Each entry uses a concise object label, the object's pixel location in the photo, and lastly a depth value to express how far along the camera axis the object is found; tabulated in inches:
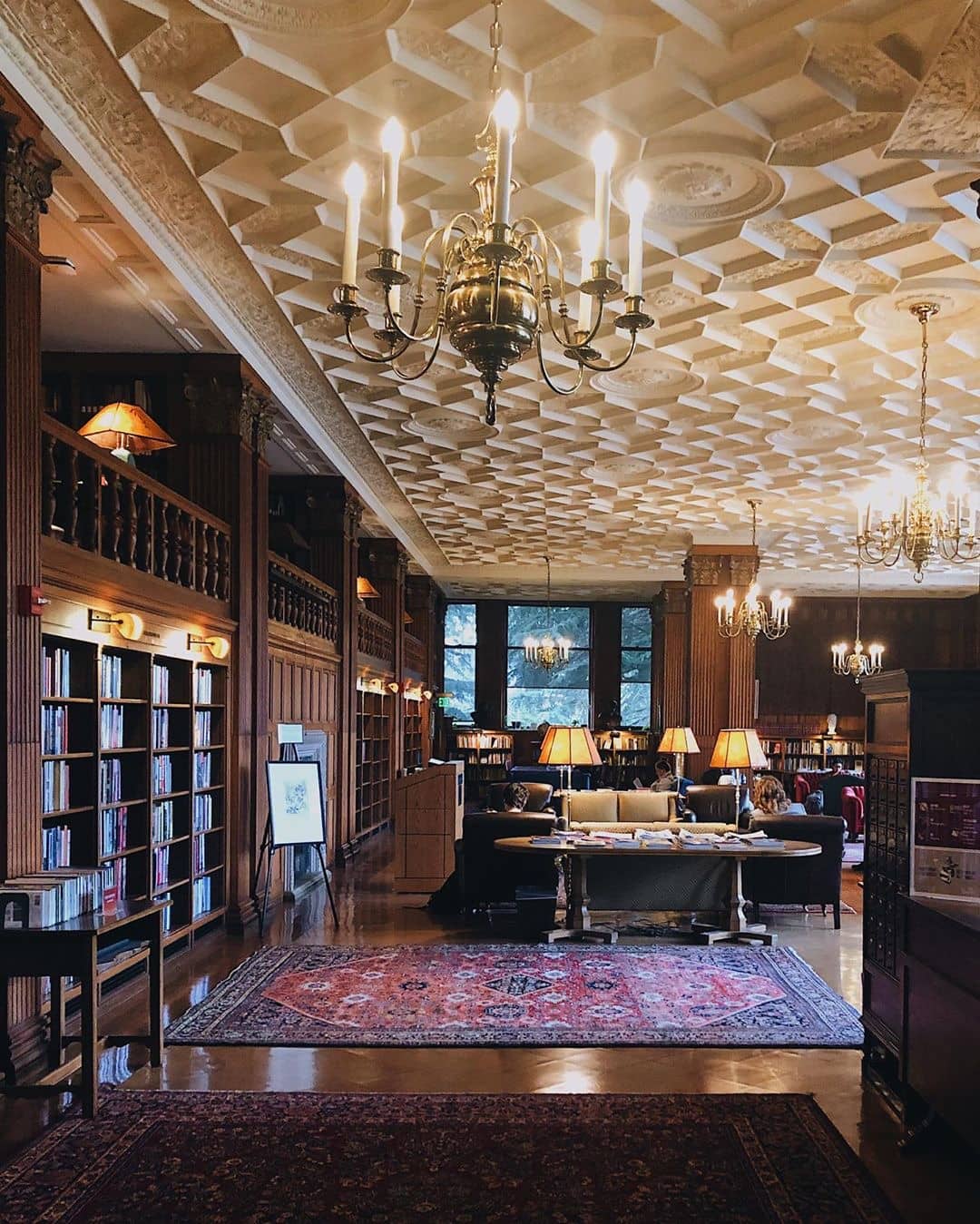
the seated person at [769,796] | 352.5
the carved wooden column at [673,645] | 783.1
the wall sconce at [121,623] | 235.8
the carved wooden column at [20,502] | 184.1
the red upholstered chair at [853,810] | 601.6
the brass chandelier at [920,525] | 285.3
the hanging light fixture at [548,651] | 816.3
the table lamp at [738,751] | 332.8
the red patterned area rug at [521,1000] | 221.0
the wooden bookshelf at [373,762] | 585.6
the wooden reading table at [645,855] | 320.8
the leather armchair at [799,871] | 357.1
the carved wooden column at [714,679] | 629.0
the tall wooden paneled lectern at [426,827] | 401.1
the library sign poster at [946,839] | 171.6
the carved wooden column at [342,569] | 486.0
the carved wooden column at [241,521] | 319.6
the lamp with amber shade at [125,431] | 264.1
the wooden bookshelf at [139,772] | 229.6
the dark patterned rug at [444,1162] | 142.1
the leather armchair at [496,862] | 353.7
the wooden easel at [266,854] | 327.0
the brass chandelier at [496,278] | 128.6
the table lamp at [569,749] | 331.0
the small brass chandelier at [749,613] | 517.3
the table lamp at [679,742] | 445.4
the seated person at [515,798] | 382.3
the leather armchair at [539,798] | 433.1
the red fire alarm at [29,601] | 189.0
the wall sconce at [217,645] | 306.9
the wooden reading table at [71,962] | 171.3
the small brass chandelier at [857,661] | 629.0
